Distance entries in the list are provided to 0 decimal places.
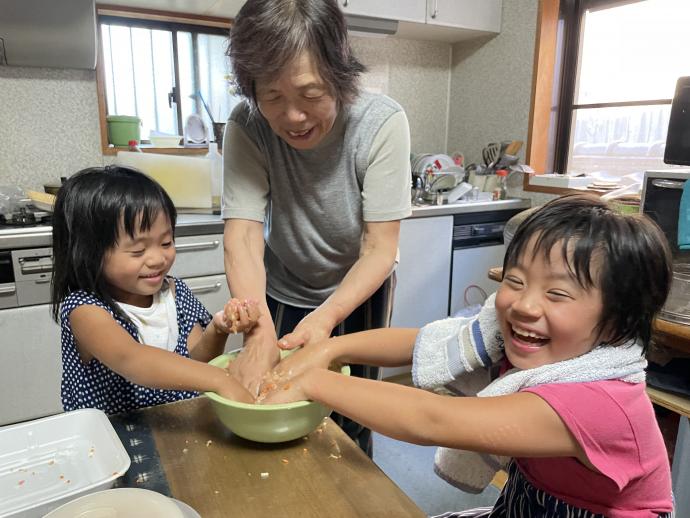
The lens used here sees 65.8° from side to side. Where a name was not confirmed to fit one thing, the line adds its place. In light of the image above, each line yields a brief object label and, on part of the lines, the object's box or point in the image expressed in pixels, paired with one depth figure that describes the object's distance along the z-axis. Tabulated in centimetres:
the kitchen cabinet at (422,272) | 270
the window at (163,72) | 256
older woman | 104
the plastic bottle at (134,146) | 253
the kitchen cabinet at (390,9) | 264
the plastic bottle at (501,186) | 308
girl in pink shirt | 72
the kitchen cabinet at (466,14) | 287
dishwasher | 289
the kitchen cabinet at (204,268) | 222
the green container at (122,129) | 254
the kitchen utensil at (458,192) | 290
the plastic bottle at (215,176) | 251
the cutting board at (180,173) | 240
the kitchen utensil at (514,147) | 304
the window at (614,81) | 254
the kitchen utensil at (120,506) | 59
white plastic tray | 75
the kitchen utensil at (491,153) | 316
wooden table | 71
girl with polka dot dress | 104
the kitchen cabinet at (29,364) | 201
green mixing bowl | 79
